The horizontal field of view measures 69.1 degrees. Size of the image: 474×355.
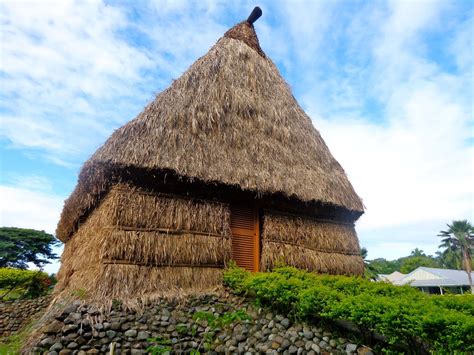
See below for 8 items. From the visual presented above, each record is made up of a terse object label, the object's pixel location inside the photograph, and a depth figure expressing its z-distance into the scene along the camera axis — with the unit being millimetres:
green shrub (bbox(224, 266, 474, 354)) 4355
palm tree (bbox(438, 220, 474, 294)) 43625
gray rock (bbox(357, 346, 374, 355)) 5121
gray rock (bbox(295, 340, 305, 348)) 5589
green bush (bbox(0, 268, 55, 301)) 15094
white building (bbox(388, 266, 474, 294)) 37062
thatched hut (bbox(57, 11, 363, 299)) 7492
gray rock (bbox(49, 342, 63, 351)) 5523
